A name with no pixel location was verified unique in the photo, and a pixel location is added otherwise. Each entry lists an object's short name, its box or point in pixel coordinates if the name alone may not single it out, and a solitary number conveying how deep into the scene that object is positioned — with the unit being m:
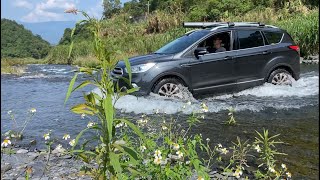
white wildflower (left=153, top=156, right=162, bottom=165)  3.05
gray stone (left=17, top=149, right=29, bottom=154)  5.61
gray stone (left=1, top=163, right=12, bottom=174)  4.64
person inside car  9.47
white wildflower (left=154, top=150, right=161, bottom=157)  3.11
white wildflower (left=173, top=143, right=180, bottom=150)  3.24
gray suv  8.77
